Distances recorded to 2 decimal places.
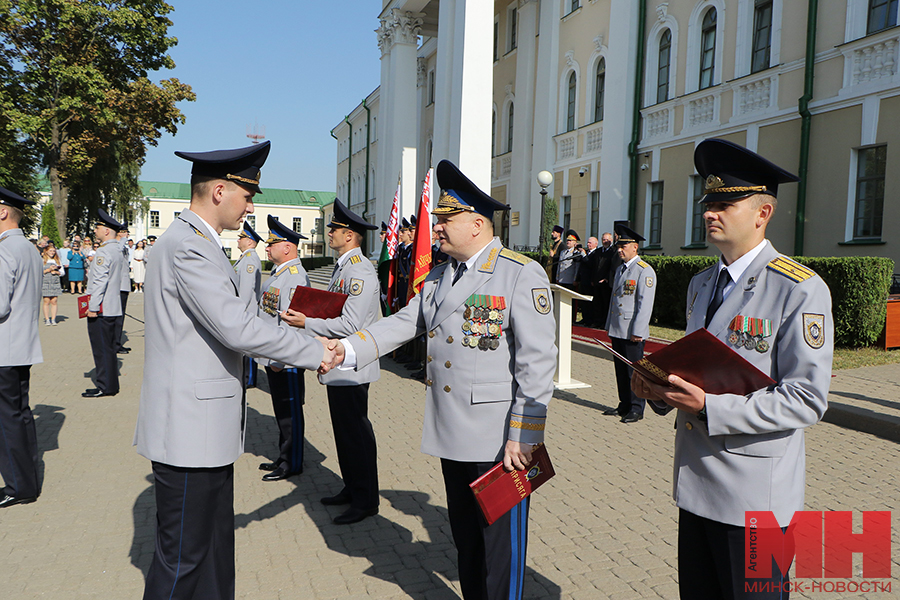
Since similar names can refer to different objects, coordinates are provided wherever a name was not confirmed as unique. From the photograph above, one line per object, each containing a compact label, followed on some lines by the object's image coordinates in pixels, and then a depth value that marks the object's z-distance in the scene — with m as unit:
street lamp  16.67
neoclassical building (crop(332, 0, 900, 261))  12.82
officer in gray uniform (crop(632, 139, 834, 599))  2.11
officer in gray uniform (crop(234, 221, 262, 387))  7.93
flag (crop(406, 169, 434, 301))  8.76
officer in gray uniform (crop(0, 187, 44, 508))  4.61
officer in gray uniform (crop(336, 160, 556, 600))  2.87
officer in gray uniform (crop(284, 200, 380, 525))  4.51
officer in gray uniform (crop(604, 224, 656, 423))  7.39
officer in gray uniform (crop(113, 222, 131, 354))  8.61
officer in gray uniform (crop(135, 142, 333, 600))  2.66
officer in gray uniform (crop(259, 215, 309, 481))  5.38
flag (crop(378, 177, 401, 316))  11.09
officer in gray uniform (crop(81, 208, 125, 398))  8.29
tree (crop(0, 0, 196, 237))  25.97
